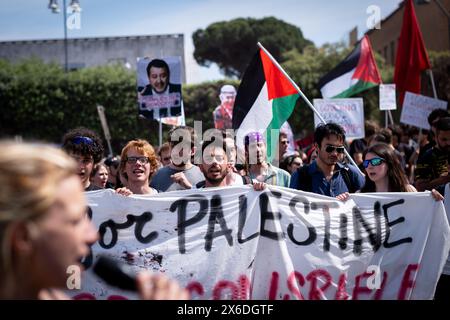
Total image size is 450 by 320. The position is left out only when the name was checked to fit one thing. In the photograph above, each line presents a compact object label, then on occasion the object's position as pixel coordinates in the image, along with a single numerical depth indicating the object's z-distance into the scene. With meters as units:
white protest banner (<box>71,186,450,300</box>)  4.74
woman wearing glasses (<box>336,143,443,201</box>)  5.00
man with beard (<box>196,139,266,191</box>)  5.13
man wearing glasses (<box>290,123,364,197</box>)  5.21
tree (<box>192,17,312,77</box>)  56.41
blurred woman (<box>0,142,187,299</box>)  1.45
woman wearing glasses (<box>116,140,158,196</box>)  5.22
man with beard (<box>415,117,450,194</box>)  5.82
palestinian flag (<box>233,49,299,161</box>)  6.75
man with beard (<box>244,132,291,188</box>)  5.91
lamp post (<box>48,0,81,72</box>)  21.38
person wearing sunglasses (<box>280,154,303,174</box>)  7.99
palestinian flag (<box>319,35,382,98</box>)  10.33
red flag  11.13
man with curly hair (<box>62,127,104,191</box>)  4.91
